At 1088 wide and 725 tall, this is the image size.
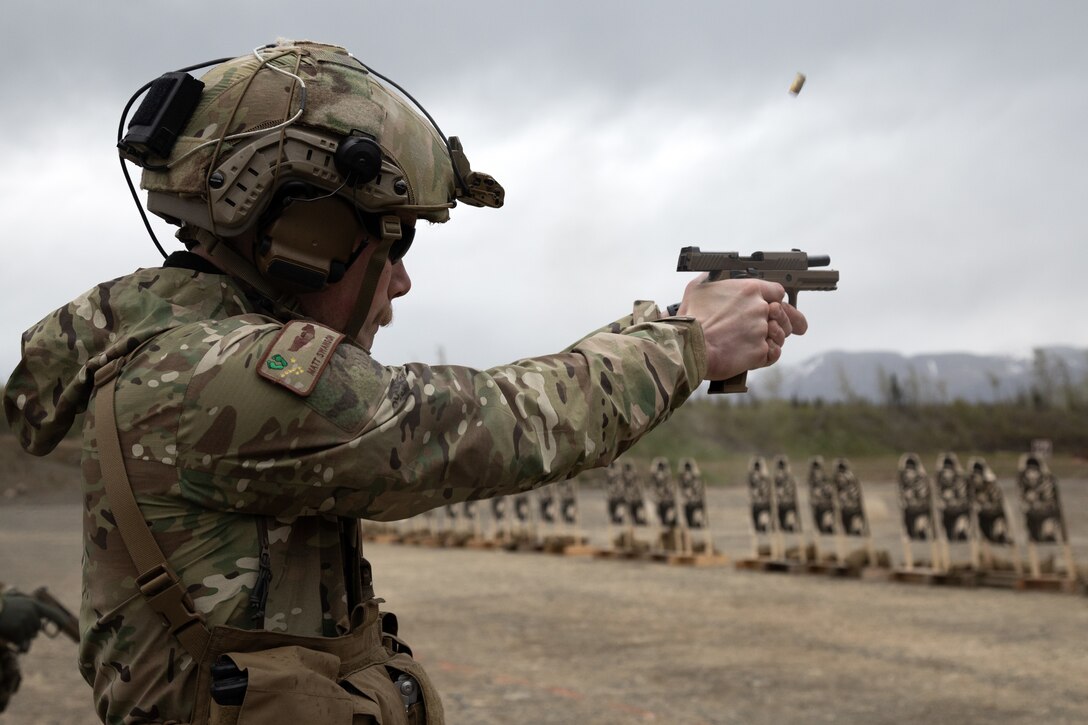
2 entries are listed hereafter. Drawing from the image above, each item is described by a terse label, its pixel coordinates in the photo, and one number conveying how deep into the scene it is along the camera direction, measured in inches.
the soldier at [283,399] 62.0
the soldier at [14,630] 221.5
